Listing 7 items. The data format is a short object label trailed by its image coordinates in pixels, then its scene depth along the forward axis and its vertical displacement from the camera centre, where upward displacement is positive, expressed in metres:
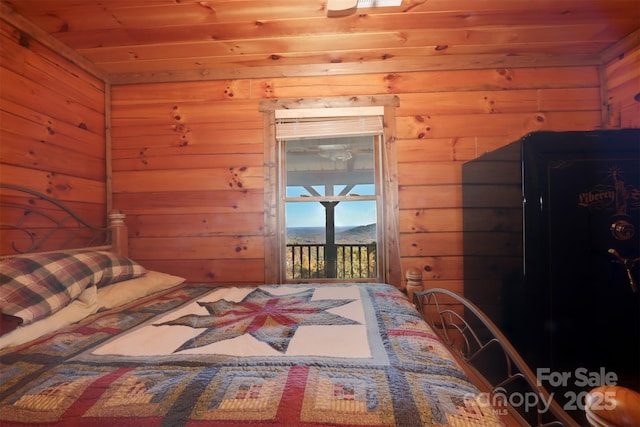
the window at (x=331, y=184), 2.26 +0.30
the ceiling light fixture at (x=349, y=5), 1.57 +1.26
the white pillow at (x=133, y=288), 1.41 -0.38
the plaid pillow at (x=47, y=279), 1.07 -0.26
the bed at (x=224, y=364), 0.61 -0.41
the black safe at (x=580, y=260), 1.25 -0.19
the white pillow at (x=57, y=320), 1.00 -0.39
